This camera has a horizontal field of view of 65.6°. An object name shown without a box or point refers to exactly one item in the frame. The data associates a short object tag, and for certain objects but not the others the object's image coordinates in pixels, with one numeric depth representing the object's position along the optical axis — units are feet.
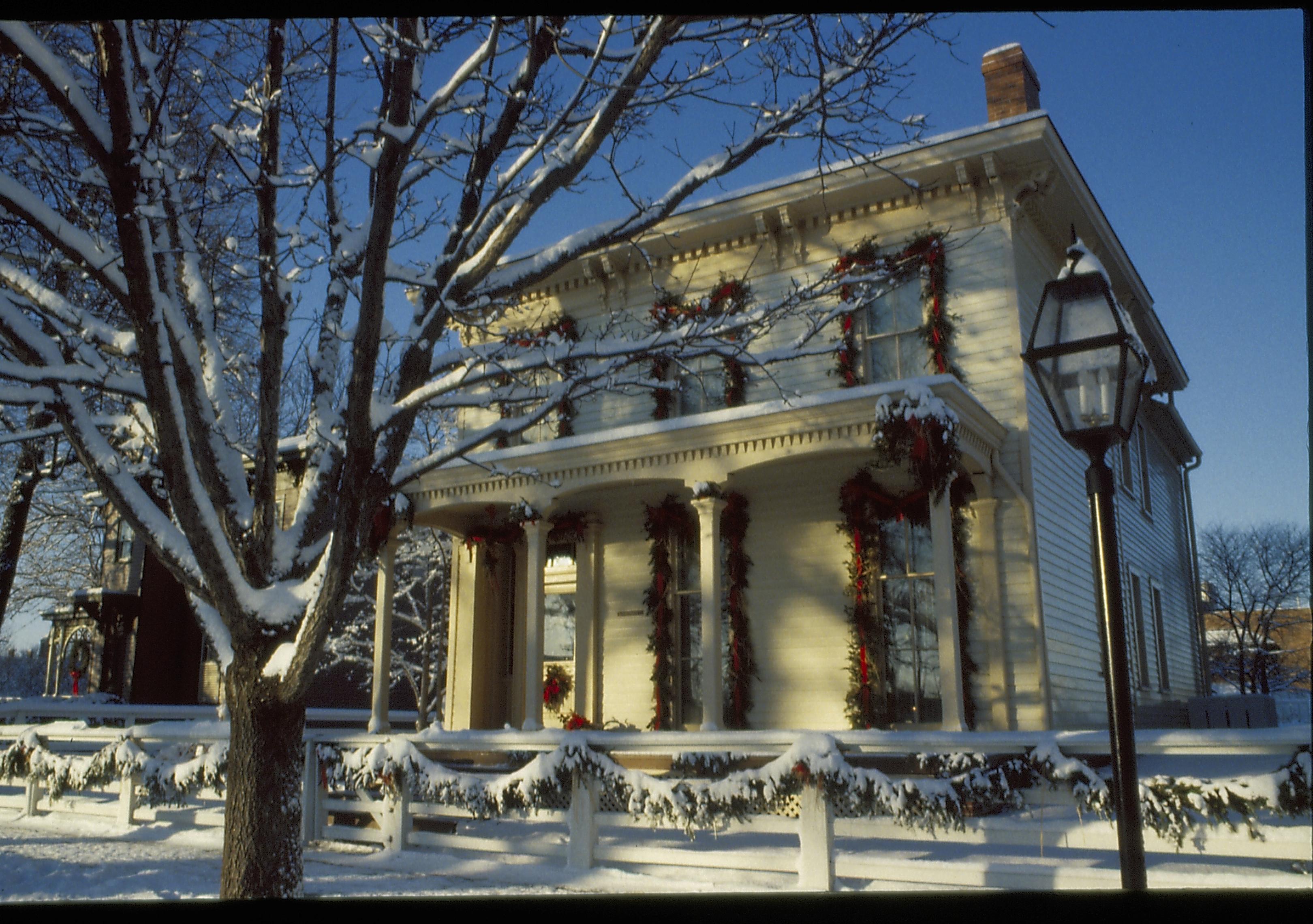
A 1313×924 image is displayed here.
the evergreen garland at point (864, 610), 35.24
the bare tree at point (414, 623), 69.67
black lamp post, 11.55
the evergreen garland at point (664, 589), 40.11
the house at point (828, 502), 33.91
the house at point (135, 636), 76.28
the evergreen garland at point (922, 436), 29.96
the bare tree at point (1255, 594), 99.04
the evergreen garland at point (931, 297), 36.88
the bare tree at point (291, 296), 17.97
